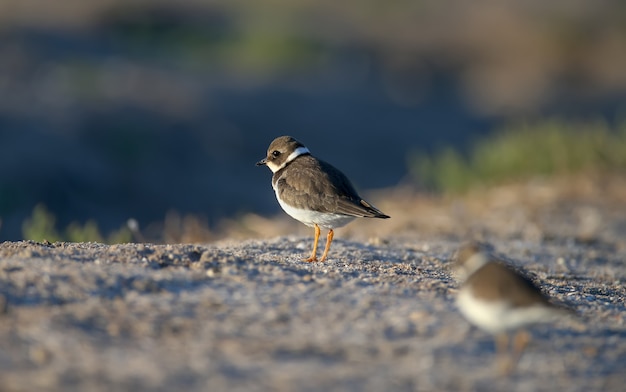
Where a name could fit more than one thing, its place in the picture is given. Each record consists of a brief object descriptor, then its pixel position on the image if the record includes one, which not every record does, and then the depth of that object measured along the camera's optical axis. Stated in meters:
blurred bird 8.73
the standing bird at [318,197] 13.78
